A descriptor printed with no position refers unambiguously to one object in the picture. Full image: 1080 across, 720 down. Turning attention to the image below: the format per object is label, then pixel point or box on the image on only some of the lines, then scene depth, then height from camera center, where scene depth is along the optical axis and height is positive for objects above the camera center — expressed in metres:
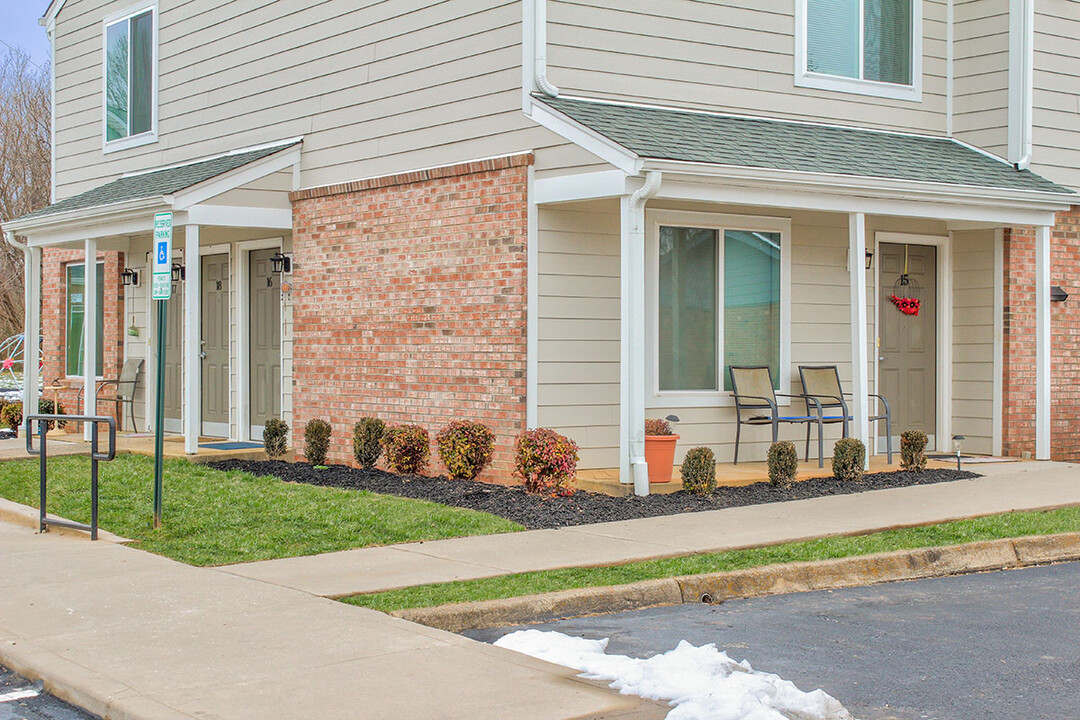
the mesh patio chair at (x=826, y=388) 12.73 -0.36
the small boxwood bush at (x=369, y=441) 12.46 -0.90
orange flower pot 10.84 -0.90
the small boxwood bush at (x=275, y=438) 13.83 -0.97
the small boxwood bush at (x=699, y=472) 10.68 -1.03
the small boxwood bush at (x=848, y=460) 11.52 -0.99
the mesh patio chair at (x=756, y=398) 12.27 -0.45
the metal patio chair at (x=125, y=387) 16.66 -0.50
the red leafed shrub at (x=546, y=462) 10.46 -0.93
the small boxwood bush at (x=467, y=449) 11.29 -0.88
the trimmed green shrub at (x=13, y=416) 17.83 -0.95
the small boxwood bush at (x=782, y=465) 11.17 -1.01
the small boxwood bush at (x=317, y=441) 13.27 -0.96
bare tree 37.56 +5.22
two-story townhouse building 11.26 +1.42
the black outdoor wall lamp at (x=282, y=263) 14.20 +1.02
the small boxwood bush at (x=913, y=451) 12.16 -0.95
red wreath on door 13.77 +0.54
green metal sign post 9.11 +0.47
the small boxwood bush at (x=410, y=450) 12.07 -0.96
